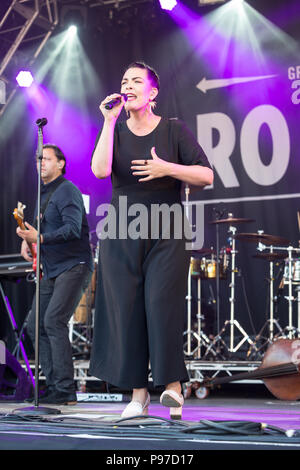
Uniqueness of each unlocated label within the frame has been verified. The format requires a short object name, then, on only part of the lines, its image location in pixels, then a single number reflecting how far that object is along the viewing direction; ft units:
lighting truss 26.52
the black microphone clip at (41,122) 12.74
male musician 15.30
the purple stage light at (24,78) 28.09
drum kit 22.91
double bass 15.33
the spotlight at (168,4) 26.34
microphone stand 11.24
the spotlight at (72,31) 29.21
